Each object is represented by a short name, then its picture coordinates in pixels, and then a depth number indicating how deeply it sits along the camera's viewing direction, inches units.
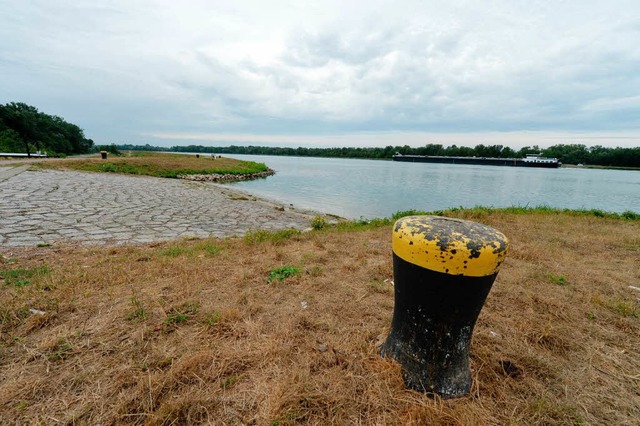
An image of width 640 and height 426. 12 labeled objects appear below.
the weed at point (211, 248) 170.4
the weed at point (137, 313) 97.9
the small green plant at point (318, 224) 266.6
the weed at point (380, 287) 129.1
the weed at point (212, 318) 97.1
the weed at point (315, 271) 143.3
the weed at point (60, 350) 79.4
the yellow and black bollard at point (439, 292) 66.5
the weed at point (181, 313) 97.6
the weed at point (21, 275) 120.3
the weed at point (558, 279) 143.4
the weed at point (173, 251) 164.1
